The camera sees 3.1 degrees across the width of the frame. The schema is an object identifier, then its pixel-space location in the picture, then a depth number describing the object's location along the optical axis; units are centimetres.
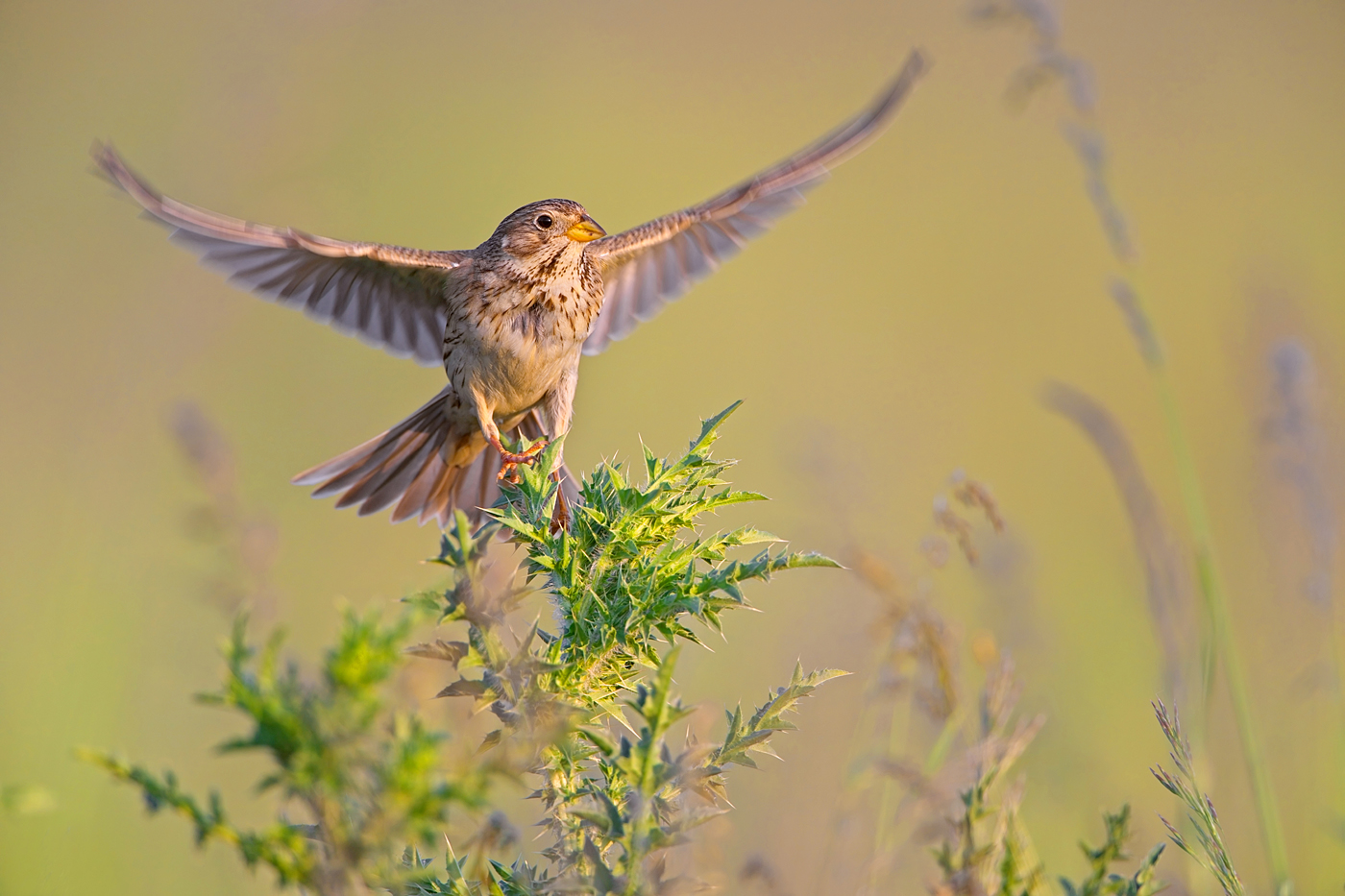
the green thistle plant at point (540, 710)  363
